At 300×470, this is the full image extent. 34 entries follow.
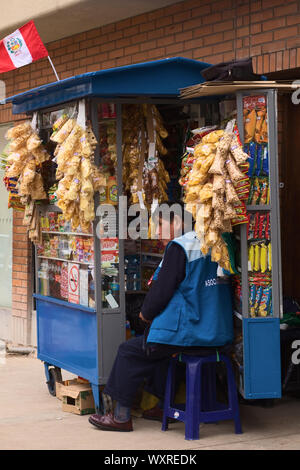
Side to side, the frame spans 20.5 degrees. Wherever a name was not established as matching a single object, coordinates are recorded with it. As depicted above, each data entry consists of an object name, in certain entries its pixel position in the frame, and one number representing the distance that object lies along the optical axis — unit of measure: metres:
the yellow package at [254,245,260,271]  5.63
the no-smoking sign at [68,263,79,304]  6.70
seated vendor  5.71
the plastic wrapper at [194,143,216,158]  5.55
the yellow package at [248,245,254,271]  5.63
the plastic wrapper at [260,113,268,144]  5.59
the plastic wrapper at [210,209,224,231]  5.43
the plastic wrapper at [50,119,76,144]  6.37
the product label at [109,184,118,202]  6.37
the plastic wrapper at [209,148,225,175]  5.42
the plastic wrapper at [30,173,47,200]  7.14
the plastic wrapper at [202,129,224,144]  5.61
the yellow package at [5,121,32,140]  7.16
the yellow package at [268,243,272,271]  5.64
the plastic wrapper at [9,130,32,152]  7.12
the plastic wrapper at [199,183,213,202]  5.46
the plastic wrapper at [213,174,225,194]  5.41
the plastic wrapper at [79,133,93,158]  6.14
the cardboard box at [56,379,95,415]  6.63
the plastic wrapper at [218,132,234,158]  5.48
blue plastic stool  5.75
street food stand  5.63
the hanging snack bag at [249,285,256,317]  5.66
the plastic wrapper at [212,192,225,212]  5.41
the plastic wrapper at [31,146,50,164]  7.10
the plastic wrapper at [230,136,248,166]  5.43
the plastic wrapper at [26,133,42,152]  7.07
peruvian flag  7.64
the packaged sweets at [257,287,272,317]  5.67
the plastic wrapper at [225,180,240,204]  5.40
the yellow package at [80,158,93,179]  6.10
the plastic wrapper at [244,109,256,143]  5.59
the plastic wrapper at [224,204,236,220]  5.41
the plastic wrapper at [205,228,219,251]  5.45
